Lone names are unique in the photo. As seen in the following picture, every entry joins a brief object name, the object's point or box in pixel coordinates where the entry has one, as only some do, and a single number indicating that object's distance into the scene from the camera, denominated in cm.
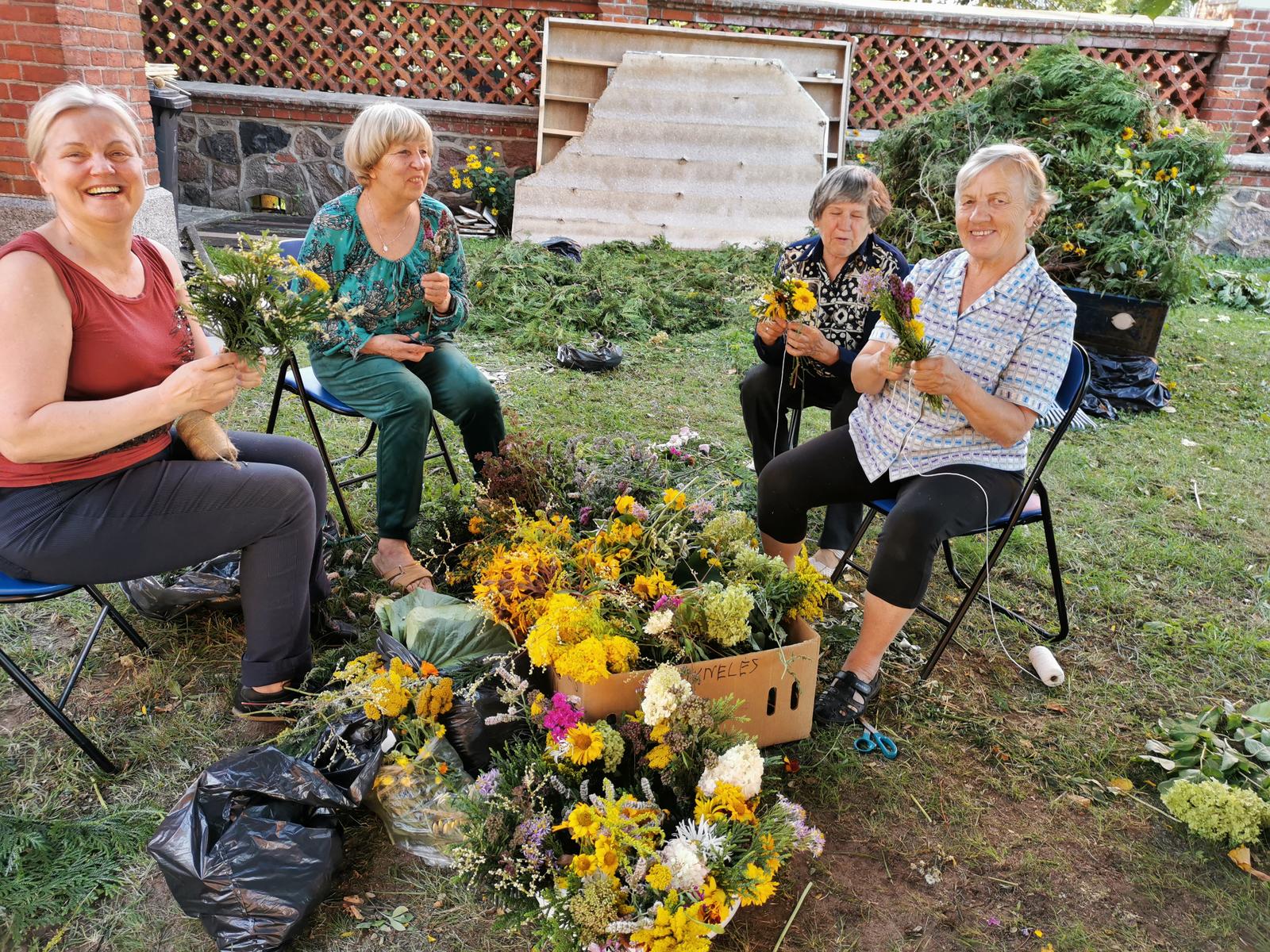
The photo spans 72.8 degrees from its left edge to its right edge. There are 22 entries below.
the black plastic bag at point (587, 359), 541
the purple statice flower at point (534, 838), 189
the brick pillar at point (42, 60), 477
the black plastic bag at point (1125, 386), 530
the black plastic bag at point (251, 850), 183
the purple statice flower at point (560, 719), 204
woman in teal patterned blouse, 306
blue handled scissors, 256
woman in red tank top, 201
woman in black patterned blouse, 313
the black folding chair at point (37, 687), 212
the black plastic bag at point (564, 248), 725
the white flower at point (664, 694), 201
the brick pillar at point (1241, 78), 875
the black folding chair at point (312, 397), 307
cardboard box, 218
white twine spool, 289
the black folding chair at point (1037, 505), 266
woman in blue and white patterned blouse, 254
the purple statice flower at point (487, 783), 200
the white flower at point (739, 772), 193
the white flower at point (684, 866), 176
